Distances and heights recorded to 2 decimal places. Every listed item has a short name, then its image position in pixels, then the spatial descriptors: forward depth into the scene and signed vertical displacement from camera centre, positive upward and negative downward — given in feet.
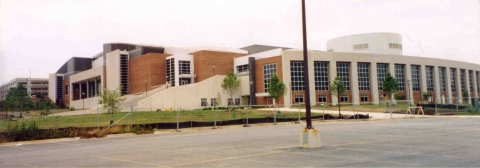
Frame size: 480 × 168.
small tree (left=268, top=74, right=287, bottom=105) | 224.94 +11.84
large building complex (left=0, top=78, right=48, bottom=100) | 520.83 +39.52
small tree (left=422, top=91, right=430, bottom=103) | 283.67 +7.12
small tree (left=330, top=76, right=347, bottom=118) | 238.52 +12.69
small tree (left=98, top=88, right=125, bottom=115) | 179.22 +5.02
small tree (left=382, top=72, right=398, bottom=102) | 259.39 +14.80
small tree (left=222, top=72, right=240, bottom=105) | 248.52 +16.69
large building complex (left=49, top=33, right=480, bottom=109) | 247.09 +26.01
